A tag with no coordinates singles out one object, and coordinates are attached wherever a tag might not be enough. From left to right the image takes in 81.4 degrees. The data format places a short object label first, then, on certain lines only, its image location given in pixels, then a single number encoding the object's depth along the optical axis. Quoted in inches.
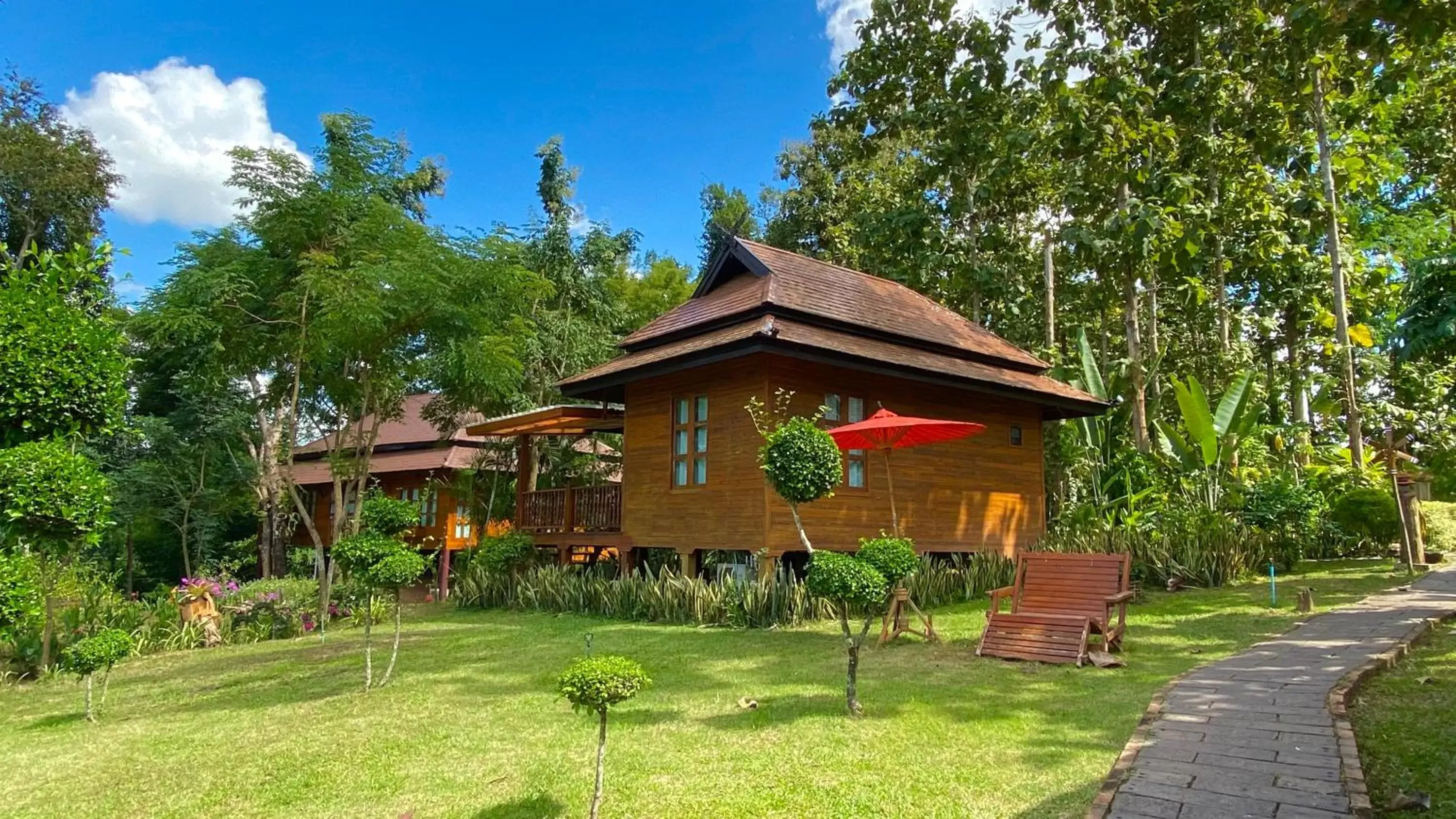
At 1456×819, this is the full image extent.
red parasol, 373.1
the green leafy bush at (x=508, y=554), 621.6
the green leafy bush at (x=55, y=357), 219.0
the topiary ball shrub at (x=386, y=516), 317.1
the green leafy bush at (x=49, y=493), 224.2
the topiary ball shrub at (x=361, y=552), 305.7
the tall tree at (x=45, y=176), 875.4
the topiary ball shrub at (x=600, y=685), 170.9
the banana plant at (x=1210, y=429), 574.6
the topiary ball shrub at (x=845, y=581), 249.9
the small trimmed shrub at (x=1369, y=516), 599.5
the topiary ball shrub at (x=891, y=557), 264.7
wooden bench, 323.0
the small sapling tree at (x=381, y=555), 305.1
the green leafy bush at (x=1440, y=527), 647.8
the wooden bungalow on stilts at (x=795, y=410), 497.4
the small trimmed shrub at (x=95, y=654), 290.2
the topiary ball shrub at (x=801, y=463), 266.1
